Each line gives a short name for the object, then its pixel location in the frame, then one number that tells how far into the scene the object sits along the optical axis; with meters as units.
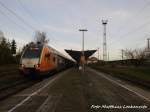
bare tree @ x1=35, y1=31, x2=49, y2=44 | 43.58
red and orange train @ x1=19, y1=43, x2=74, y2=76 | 11.16
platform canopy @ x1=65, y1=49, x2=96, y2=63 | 40.44
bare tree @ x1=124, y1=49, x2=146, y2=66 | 32.14
